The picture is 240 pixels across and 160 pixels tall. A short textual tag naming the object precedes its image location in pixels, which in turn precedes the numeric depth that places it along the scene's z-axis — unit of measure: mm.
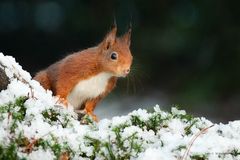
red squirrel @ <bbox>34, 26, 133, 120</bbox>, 8922
